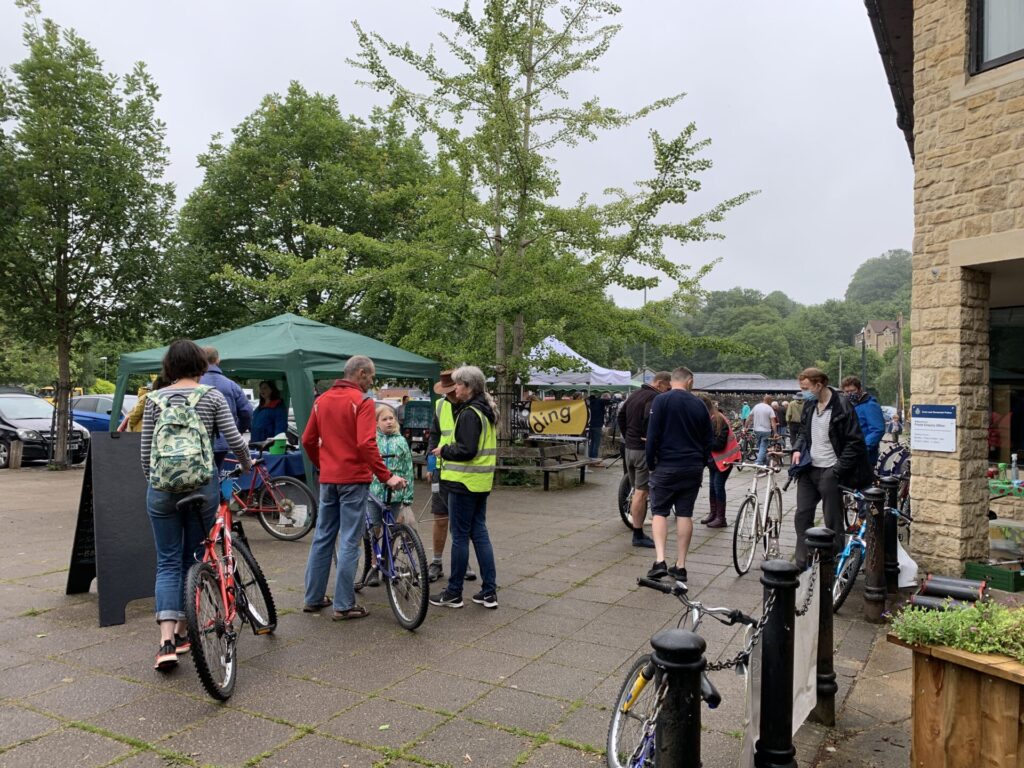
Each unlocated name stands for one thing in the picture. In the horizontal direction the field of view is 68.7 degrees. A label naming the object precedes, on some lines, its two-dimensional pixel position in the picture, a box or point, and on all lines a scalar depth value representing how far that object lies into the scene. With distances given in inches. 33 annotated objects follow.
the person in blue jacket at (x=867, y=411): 372.2
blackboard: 200.8
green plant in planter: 103.0
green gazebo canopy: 378.9
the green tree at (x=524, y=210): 478.3
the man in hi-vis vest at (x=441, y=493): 244.2
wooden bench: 494.3
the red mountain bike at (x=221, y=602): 146.5
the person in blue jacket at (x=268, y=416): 401.1
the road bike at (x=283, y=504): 319.6
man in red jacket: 199.9
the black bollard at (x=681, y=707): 83.2
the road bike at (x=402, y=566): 194.5
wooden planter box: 99.4
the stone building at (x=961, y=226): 250.2
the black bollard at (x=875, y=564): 211.9
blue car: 762.8
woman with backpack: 160.9
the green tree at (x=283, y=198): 849.5
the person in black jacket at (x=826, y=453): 233.1
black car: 635.5
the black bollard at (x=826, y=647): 143.5
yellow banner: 592.7
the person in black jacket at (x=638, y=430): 319.8
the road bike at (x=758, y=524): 265.6
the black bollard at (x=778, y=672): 114.7
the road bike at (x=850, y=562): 215.9
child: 230.2
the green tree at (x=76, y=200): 562.3
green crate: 245.8
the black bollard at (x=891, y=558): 234.5
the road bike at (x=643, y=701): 98.0
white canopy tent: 776.9
